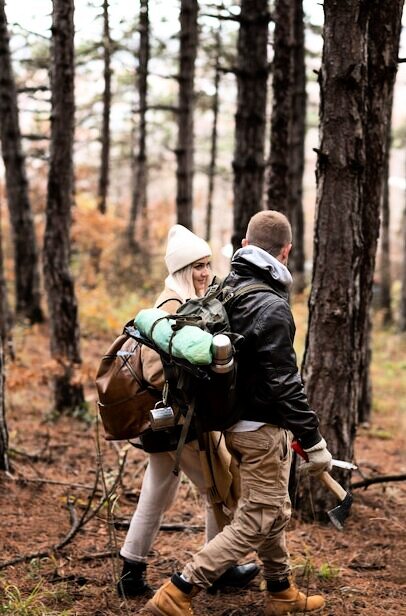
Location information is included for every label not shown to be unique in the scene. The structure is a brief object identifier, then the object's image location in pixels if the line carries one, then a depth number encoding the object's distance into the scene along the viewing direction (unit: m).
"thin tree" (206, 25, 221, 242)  43.28
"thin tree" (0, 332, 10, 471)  10.95
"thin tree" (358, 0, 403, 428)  10.95
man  6.89
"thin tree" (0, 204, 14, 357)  20.72
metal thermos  6.37
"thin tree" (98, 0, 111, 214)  34.77
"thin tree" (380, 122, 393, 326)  39.44
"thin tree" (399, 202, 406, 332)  37.62
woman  8.04
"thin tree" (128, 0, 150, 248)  33.50
